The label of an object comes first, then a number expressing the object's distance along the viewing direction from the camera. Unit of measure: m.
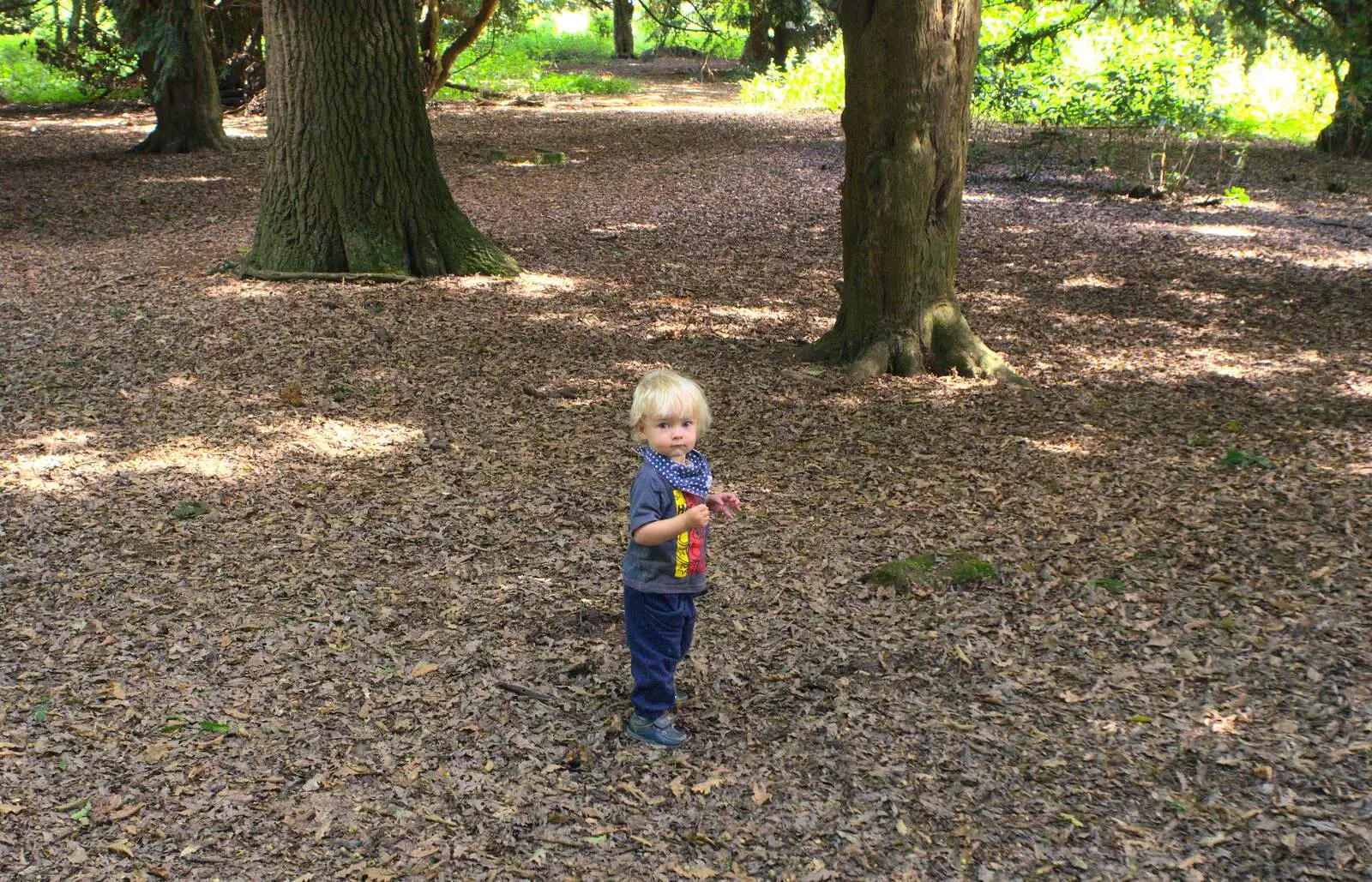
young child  3.22
